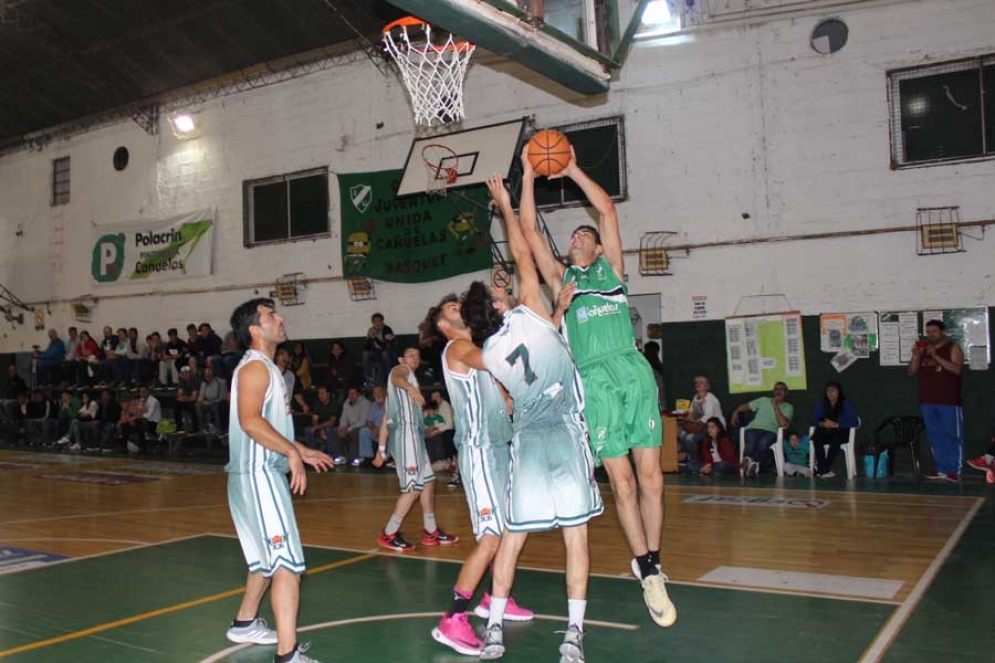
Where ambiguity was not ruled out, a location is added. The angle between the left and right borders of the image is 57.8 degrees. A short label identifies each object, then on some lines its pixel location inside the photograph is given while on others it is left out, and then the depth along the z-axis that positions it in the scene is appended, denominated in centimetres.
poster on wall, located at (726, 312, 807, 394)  1350
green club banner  1605
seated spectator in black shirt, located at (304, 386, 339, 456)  1609
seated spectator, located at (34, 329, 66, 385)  2100
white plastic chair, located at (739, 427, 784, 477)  1247
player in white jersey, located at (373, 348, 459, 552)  784
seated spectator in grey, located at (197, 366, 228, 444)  1750
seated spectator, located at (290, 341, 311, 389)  1758
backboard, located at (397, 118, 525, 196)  1470
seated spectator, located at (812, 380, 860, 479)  1232
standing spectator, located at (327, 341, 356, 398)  1667
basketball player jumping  527
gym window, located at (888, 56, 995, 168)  1247
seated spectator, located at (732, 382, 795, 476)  1267
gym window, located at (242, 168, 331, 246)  1839
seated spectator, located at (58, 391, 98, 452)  1914
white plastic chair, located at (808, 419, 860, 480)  1227
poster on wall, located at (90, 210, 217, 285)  2008
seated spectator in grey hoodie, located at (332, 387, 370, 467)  1553
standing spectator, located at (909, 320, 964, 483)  1177
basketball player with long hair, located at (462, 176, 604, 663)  447
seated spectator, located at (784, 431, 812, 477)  1249
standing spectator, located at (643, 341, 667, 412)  1379
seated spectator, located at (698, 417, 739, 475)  1273
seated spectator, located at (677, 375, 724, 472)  1296
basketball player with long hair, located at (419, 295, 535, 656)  488
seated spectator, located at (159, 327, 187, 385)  1870
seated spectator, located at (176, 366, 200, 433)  1784
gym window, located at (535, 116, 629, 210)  1505
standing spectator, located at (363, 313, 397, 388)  1616
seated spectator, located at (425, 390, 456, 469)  1382
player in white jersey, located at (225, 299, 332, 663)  437
